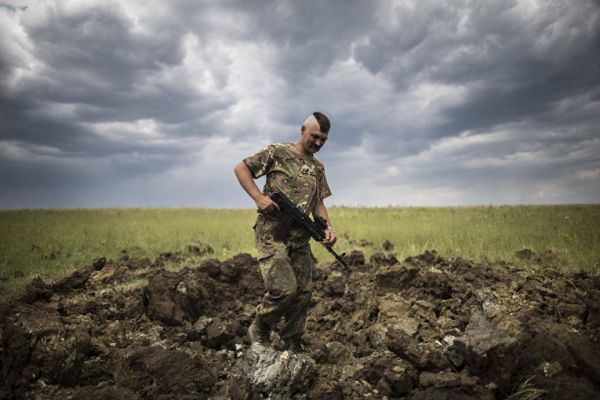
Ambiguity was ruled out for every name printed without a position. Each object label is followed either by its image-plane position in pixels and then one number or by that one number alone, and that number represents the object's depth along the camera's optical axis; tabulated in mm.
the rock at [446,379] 3072
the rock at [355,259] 7832
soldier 3834
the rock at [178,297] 5152
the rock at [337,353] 4262
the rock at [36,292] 5364
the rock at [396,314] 4781
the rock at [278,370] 3486
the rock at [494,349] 3225
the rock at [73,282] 6383
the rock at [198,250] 10761
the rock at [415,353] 3490
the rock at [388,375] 3377
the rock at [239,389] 3260
